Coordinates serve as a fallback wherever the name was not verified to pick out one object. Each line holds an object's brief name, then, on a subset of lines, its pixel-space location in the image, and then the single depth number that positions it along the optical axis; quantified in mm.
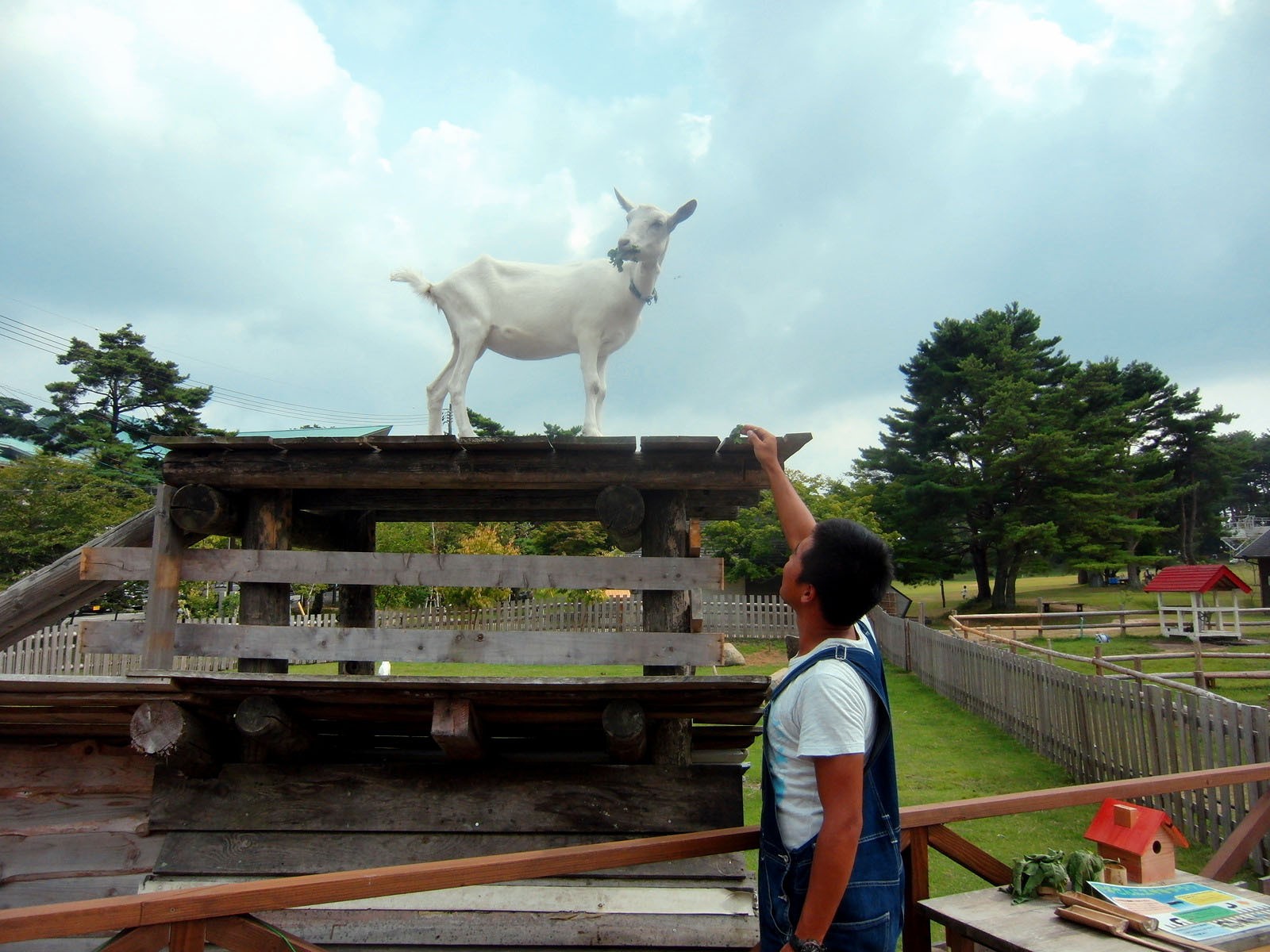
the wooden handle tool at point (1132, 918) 2537
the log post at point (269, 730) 4180
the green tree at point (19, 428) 32688
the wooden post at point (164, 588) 4502
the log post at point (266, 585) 4898
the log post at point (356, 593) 6527
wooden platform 4520
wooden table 2611
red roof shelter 20641
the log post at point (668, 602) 4809
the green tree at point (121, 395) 32312
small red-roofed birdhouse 3123
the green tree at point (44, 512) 22922
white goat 5551
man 1997
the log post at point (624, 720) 4152
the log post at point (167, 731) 4043
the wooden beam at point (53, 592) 4680
